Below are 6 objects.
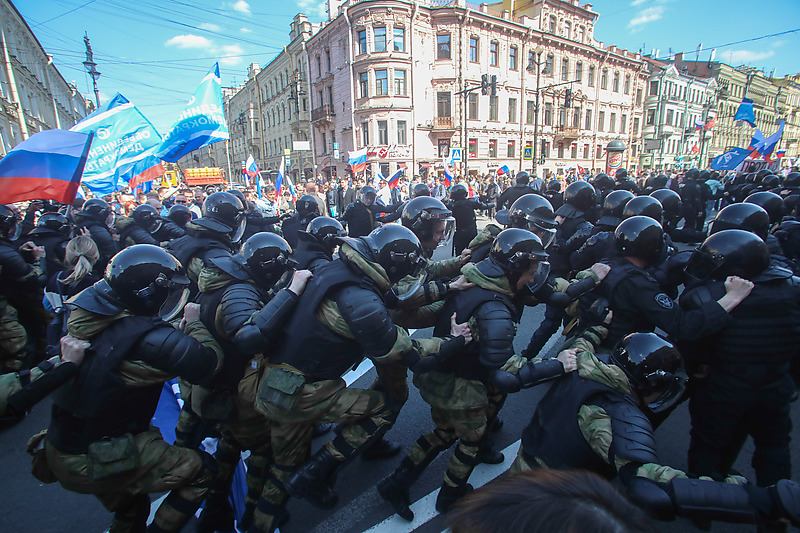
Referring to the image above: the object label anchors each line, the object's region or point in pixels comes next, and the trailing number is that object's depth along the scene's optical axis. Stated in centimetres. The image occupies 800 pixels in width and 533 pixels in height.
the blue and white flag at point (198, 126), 768
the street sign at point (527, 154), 1777
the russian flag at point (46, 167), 446
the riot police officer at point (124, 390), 188
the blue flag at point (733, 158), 1266
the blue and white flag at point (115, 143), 646
